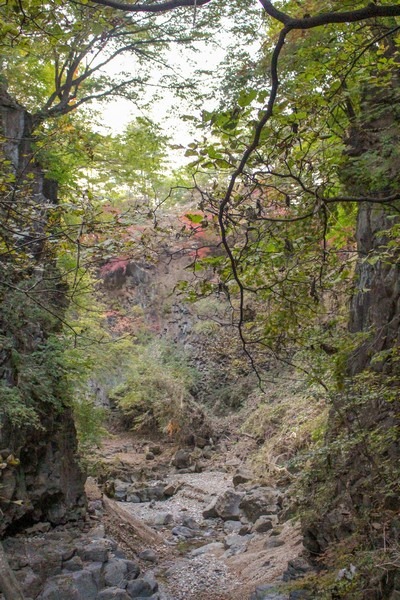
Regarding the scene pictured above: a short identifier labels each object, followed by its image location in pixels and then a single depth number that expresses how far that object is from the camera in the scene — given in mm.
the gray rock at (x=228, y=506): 10898
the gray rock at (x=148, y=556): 8570
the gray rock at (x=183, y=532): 10148
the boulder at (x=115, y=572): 6996
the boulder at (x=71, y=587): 6259
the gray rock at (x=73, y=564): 6844
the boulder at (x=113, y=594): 6504
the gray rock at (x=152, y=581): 7268
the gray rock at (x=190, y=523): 10641
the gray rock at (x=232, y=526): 10250
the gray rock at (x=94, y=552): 7223
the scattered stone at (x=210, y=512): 11219
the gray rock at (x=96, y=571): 6799
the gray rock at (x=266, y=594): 6018
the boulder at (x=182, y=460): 15243
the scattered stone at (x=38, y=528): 7352
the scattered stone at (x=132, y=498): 12281
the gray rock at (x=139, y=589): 6996
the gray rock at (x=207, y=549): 9164
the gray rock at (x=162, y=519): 10774
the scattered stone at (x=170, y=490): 12617
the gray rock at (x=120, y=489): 12454
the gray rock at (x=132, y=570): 7433
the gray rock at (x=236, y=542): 9031
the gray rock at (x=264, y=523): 9539
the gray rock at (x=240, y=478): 12484
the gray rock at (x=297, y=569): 6275
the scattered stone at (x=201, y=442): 16891
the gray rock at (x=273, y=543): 8391
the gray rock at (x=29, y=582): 6141
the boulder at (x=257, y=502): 10391
